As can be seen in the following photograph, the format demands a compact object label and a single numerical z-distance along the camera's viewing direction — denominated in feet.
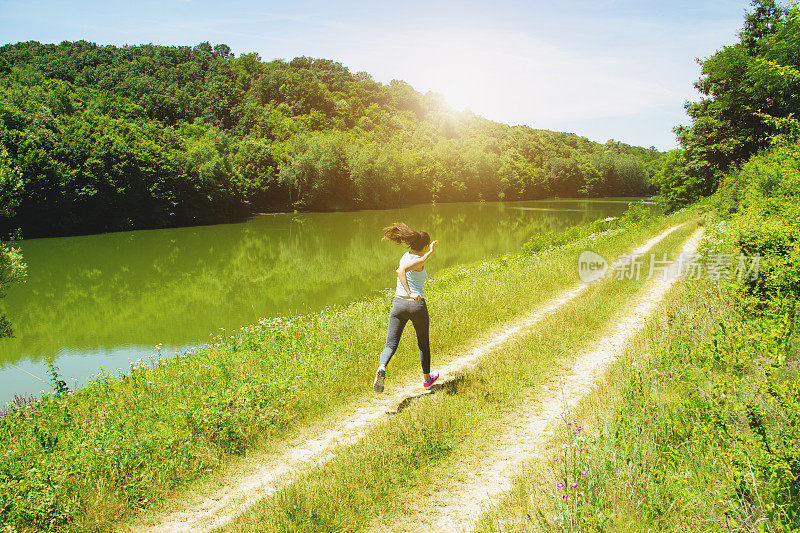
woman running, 19.75
